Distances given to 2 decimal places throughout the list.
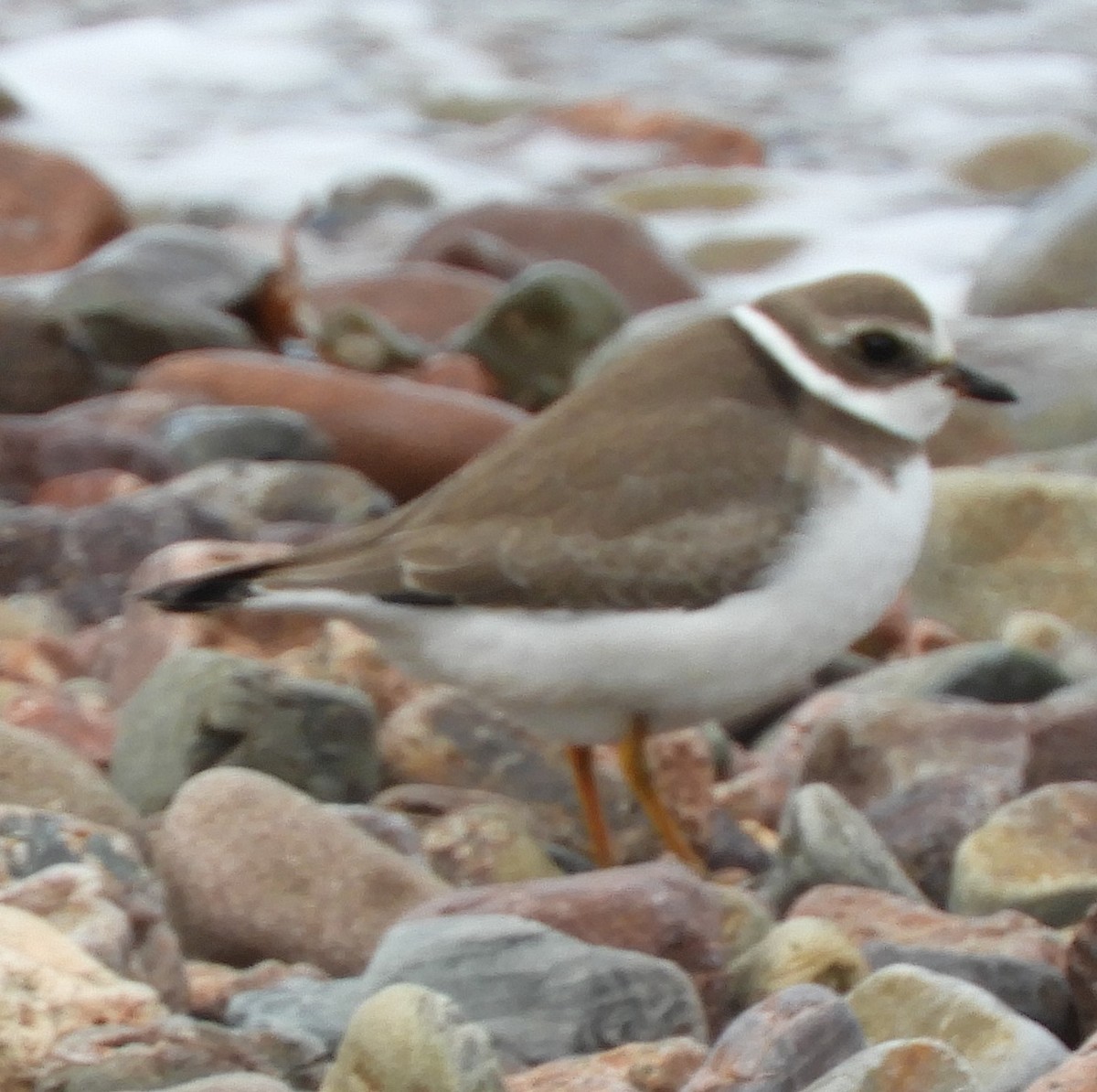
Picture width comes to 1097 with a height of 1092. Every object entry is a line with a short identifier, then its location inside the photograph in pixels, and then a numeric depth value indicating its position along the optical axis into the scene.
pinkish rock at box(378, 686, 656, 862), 9.48
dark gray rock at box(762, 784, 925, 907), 8.23
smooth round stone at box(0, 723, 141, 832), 7.85
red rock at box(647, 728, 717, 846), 9.44
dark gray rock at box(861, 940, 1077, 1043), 7.07
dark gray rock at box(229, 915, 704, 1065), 6.41
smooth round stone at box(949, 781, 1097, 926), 8.14
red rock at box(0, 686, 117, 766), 9.54
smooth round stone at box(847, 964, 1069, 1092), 6.21
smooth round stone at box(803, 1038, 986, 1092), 5.31
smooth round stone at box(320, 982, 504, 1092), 5.36
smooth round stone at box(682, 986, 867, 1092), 5.67
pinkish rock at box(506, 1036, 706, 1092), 5.96
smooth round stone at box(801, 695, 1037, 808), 9.38
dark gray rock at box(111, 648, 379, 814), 9.01
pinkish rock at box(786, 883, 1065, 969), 7.44
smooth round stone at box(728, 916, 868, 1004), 7.05
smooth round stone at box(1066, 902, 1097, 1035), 6.91
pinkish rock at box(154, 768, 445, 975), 7.46
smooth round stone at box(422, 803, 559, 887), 8.54
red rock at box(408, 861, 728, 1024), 6.95
